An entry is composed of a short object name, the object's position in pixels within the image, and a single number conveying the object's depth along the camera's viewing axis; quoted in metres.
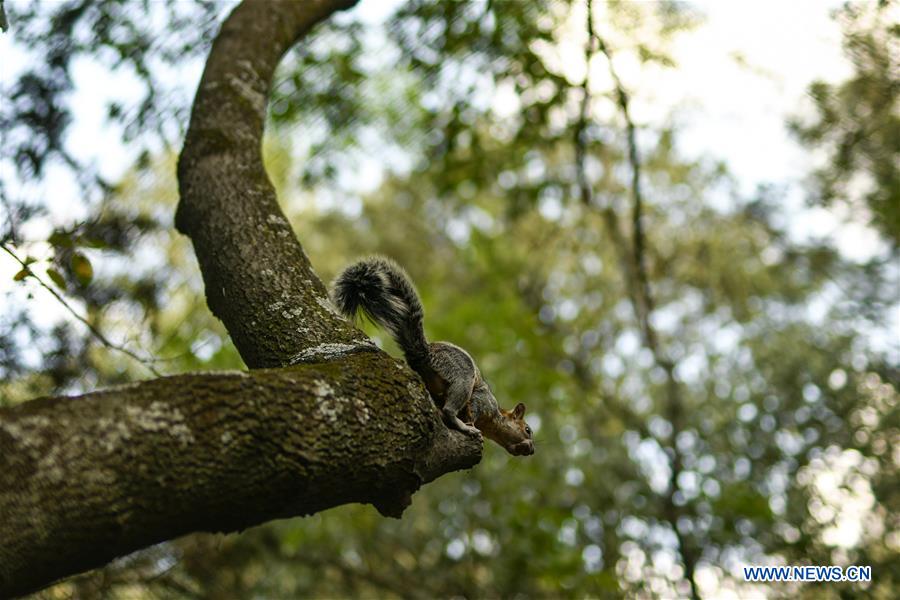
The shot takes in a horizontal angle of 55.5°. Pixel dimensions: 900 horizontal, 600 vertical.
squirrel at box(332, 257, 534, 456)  2.73
